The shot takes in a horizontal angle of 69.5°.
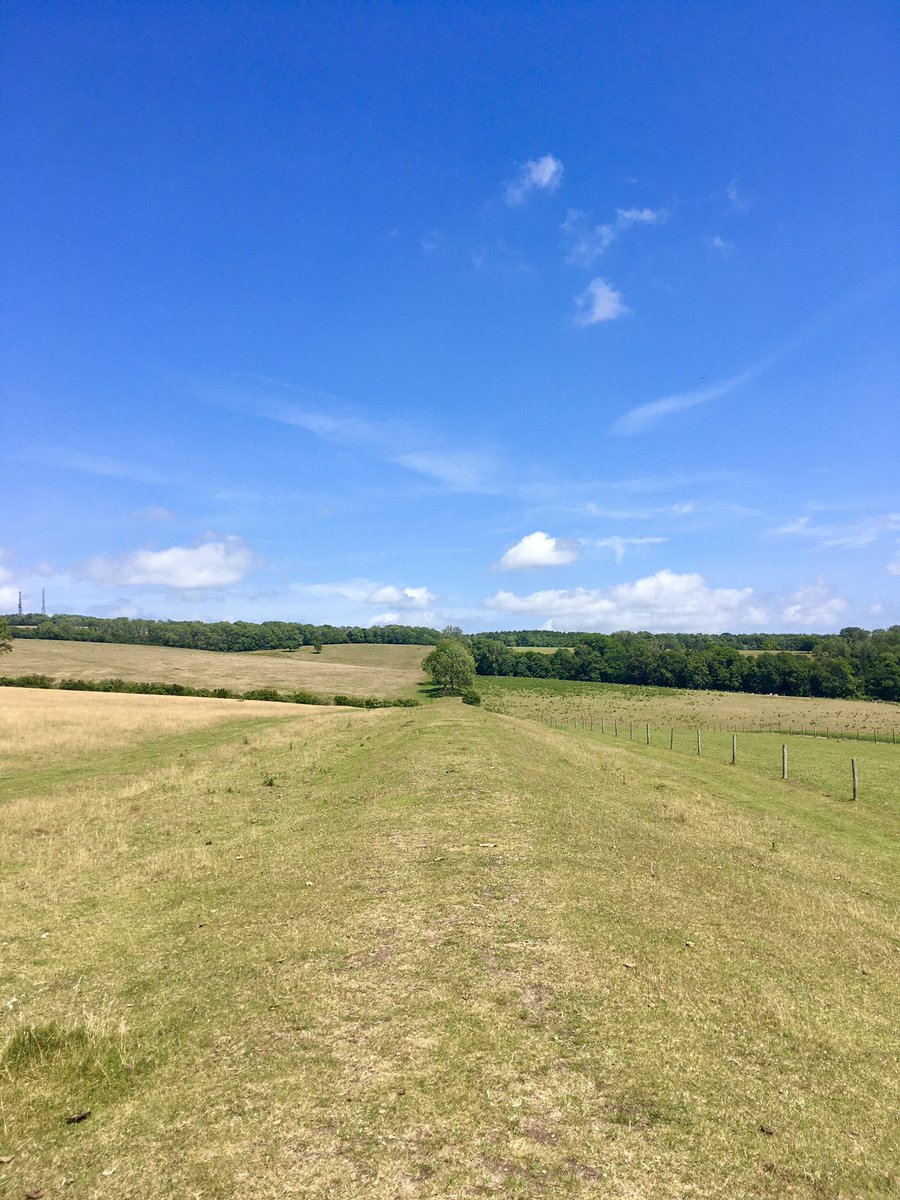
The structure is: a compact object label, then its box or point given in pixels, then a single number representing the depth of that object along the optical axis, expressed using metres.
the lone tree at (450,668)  122.88
